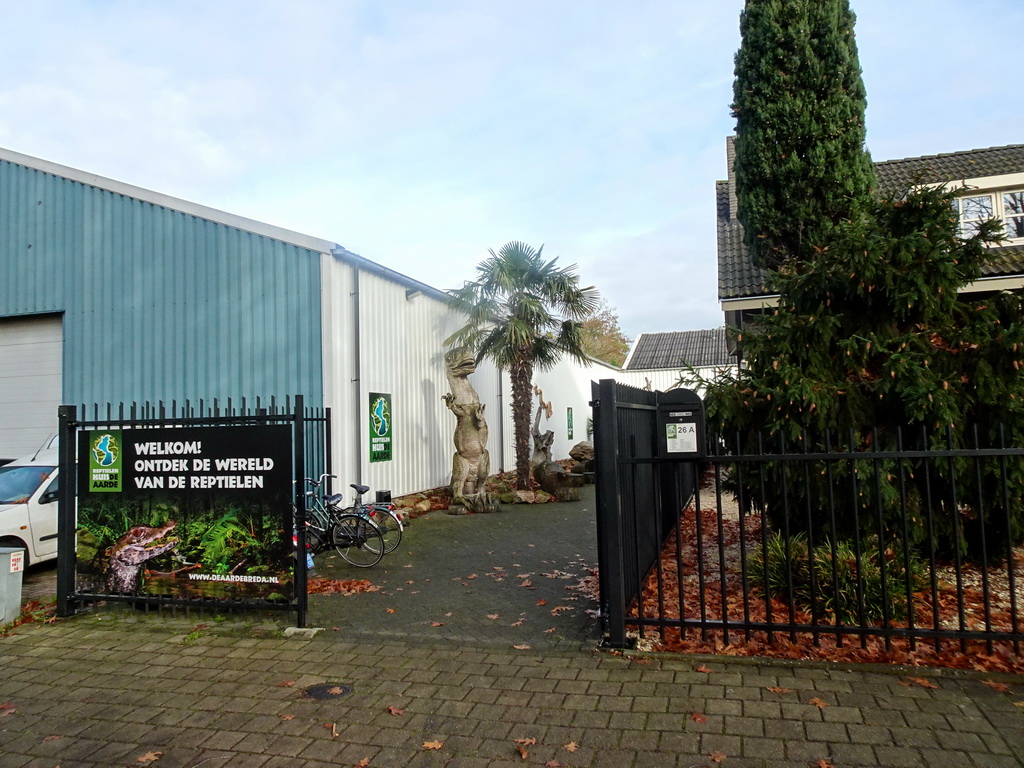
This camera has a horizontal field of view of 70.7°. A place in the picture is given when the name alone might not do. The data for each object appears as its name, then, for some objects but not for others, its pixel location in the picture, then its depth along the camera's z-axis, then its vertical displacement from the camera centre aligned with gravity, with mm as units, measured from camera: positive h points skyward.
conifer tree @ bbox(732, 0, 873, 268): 10008 +4108
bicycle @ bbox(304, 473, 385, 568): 8594 -1240
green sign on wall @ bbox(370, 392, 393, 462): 12984 +10
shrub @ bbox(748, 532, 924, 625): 4750 -1232
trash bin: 6375 -1292
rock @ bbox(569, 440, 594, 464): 22739 -974
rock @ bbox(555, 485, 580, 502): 15703 -1579
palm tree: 15531 +2390
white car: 8320 -840
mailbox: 5152 -108
